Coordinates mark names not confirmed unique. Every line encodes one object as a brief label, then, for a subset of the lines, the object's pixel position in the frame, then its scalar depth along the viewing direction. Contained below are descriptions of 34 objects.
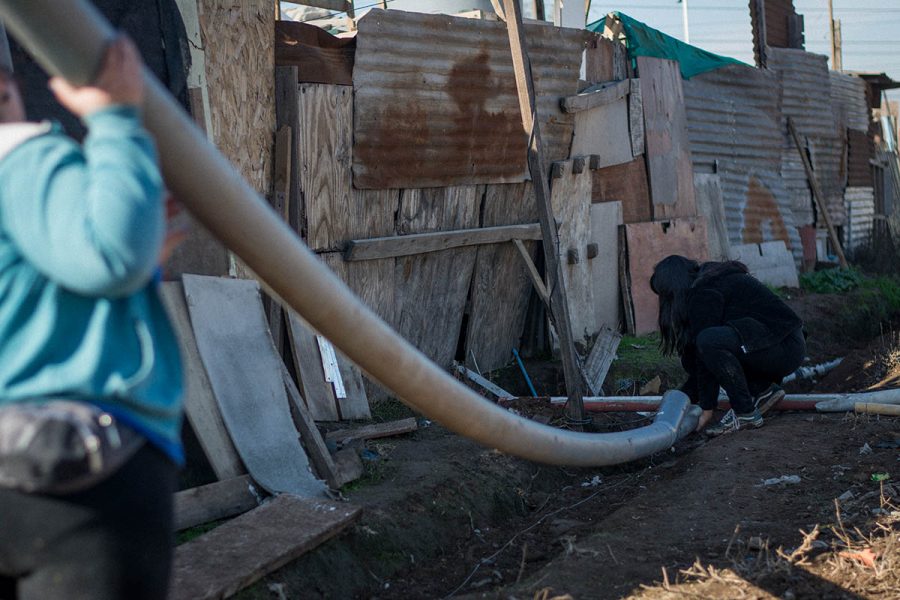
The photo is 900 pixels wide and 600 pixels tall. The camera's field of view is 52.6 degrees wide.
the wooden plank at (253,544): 3.55
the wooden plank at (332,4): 6.79
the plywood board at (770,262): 12.57
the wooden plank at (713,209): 11.63
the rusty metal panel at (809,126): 14.83
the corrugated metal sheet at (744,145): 12.24
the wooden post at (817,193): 14.70
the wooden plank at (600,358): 8.45
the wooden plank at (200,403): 4.61
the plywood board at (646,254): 9.91
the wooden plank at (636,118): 10.25
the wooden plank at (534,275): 8.13
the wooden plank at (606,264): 9.61
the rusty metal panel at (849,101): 16.94
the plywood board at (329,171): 6.45
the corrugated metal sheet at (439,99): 6.93
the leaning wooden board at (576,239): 8.98
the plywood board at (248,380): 4.78
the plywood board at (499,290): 8.22
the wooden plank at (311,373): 6.18
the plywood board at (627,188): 9.87
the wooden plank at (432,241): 6.87
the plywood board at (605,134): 9.41
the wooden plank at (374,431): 5.62
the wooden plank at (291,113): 6.18
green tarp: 10.73
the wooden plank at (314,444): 4.96
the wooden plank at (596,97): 8.87
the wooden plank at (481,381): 7.81
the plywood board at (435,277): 7.46
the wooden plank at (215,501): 4.19
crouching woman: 6.61
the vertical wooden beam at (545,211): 6.24
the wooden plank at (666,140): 10.62
